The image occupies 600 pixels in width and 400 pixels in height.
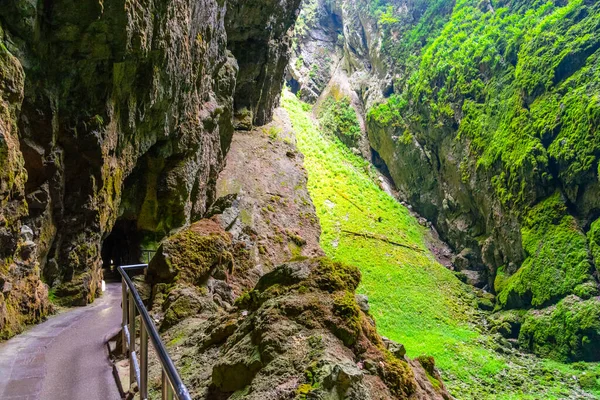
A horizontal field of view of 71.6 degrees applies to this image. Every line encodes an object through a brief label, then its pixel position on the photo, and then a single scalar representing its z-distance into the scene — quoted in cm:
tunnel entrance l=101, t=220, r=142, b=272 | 1808
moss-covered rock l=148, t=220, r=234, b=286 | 817
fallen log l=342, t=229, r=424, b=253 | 3236
